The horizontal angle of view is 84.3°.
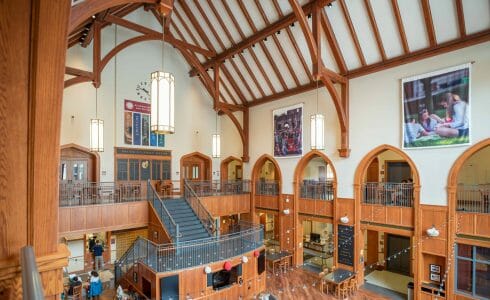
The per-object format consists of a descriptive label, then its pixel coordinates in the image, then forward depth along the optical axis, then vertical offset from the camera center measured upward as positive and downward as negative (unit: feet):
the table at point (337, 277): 31.58 -14.52
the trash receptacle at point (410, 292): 30.73 -15.40
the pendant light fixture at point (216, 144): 40.40 +1.85
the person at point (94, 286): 29.19 -14.17
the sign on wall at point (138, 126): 42.91 +4.97
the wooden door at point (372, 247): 43.06 -14.42
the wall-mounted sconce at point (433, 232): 27.60 -7.64
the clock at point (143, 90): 44.24 +10.92
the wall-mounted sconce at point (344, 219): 35.01 -8.10
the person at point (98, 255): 38.24 -14.03
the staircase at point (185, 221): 31.53 -8.02
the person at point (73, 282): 29.27 -14.08
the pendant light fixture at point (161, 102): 15.97 +3.25
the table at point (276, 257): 39.17 -14.88
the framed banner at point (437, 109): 26.23 +5.00
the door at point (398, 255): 39.83 -14.80
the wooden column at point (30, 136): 4.46 +0.35
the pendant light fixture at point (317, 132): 29.43 +2.70
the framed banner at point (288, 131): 41.83 +4.17
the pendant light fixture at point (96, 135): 30.22 +2.36
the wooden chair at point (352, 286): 32.96 -15.83
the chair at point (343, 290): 31.73 -15.75
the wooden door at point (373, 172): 44.60 -2.56
